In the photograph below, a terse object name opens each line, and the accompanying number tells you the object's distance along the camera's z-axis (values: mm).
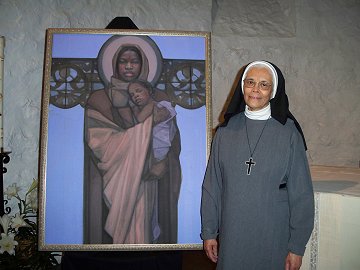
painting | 1912
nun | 1545
